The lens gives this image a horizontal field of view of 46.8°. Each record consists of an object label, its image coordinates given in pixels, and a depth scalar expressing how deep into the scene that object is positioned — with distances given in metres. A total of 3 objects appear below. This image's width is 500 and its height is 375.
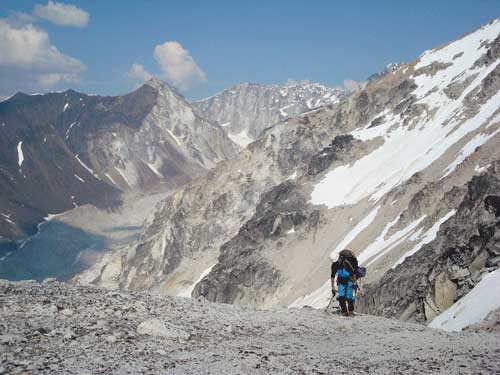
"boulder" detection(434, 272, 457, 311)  25.61
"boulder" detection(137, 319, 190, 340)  12.05
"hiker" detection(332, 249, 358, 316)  16.50
